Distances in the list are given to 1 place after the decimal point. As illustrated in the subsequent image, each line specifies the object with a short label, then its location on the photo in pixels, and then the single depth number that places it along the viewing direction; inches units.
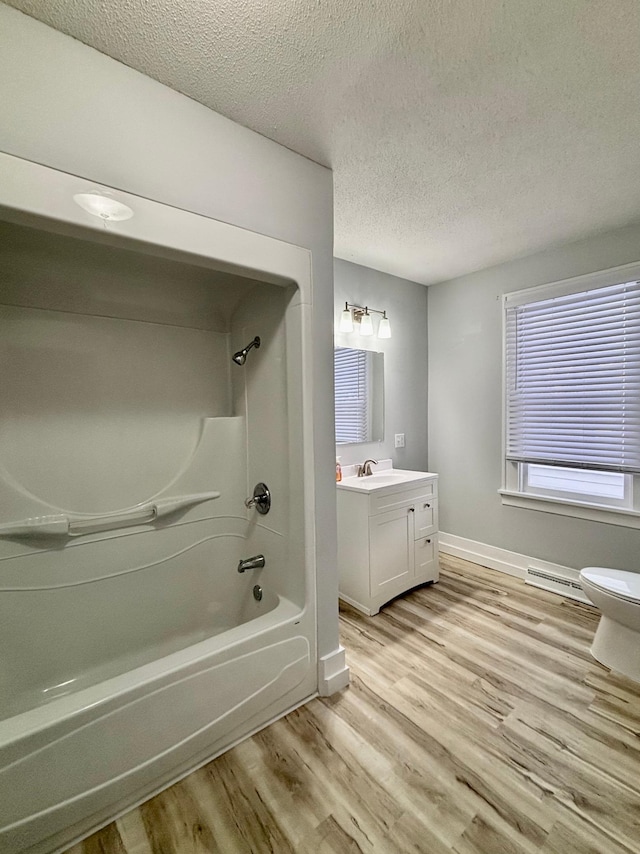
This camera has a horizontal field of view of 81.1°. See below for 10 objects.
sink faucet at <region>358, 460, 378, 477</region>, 112.3
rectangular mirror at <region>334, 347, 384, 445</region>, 111.3
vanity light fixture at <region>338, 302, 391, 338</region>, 108.3
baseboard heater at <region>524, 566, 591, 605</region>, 101.3
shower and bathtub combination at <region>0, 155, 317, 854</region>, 44.8
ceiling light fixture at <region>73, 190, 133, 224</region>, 44.4
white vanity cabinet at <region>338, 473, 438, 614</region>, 92.8
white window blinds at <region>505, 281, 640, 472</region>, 92.6
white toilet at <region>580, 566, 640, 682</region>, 71.6
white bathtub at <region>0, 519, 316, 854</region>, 42.0
